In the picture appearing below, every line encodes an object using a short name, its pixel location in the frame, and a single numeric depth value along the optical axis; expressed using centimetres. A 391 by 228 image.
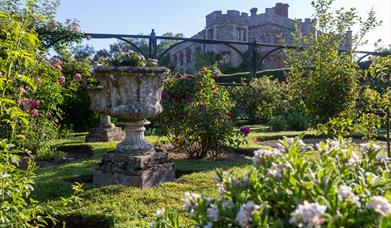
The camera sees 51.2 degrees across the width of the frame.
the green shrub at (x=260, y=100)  1491
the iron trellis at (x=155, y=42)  1220
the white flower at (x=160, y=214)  202
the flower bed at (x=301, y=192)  139
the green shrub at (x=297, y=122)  1272
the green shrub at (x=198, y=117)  666
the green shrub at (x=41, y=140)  720
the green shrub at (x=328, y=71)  616
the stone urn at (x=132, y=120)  493
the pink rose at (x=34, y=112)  697
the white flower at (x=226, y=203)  168
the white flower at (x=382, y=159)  194
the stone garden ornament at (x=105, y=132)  915
